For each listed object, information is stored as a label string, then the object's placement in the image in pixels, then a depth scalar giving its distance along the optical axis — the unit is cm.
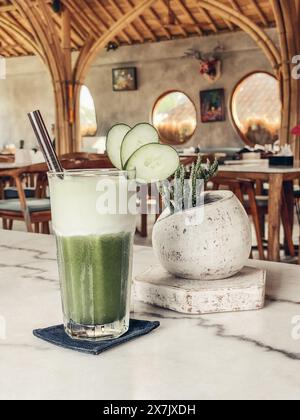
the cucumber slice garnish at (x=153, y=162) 91
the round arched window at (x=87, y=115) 1537
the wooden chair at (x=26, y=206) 471
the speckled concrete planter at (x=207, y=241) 103
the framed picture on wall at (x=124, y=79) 1402
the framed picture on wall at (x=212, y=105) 1280
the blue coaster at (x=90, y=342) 80
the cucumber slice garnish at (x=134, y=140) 93
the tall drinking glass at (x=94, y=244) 84
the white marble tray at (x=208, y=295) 98
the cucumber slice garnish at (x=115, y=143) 97
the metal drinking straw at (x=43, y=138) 90
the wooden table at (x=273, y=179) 458
